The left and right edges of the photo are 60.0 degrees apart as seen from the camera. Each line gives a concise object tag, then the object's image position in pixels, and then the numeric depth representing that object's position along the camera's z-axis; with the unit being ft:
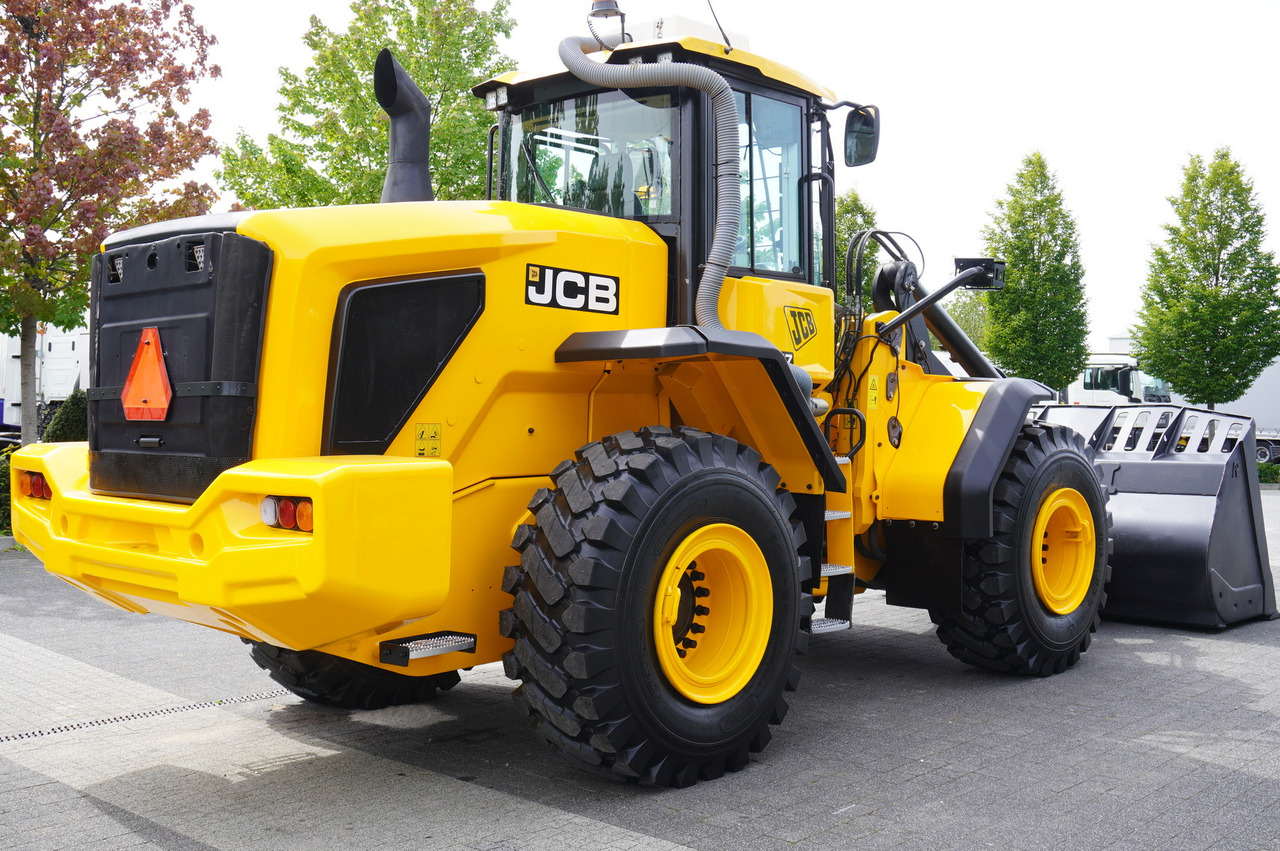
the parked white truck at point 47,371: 67.51
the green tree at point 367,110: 47.98
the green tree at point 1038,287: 104.27
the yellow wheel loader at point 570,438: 12.10
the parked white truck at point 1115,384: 118.11
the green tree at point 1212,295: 96.32
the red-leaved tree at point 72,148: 38.04
